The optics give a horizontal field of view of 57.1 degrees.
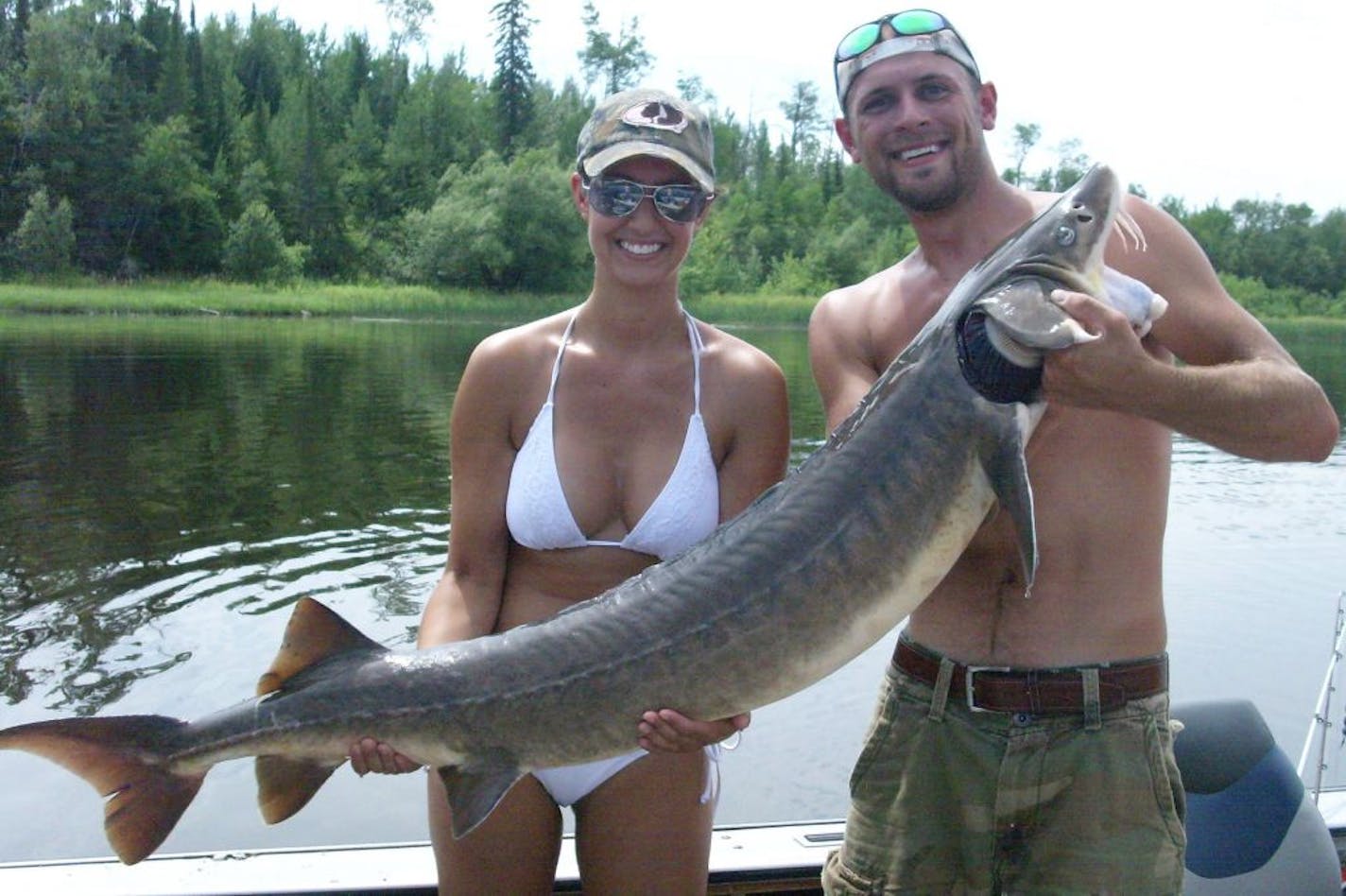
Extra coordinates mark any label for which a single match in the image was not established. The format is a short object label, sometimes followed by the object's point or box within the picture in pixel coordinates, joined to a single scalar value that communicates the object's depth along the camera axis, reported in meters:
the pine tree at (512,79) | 81.50
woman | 3.12
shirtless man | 2.72
